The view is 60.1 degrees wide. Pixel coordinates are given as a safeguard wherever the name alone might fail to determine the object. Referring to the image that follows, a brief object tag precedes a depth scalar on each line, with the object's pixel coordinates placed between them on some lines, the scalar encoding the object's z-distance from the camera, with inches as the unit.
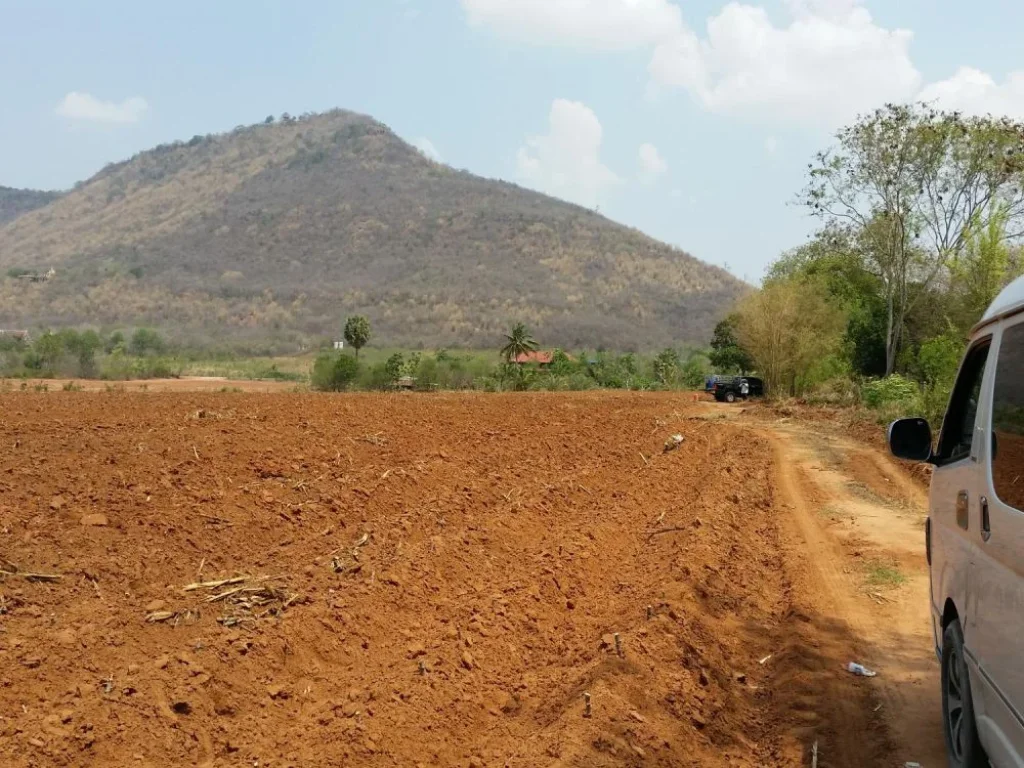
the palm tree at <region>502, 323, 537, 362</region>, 2139.5
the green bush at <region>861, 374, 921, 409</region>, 983.6
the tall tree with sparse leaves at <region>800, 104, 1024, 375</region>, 1175.0
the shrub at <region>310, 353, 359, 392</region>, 1820.9
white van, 126.2
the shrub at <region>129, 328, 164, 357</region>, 3061.0
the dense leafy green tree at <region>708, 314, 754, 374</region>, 1930.4
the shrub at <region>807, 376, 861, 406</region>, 1218.0
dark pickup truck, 1462.8
